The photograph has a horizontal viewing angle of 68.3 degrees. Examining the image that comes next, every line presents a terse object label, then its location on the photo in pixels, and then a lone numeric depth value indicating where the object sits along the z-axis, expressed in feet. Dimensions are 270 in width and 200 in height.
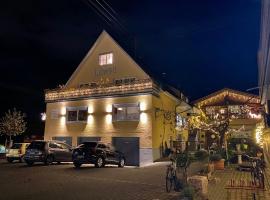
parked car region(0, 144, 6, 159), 70.94
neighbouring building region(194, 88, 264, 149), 82.76
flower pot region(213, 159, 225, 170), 38.55
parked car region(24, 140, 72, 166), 46.54
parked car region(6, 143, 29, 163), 53.38
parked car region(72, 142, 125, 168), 43.83
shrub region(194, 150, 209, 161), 39.17
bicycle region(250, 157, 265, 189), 24.47
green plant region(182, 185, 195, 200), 18.15
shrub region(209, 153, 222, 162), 38.31
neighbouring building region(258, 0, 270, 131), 16.25
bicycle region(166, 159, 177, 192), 24.23
